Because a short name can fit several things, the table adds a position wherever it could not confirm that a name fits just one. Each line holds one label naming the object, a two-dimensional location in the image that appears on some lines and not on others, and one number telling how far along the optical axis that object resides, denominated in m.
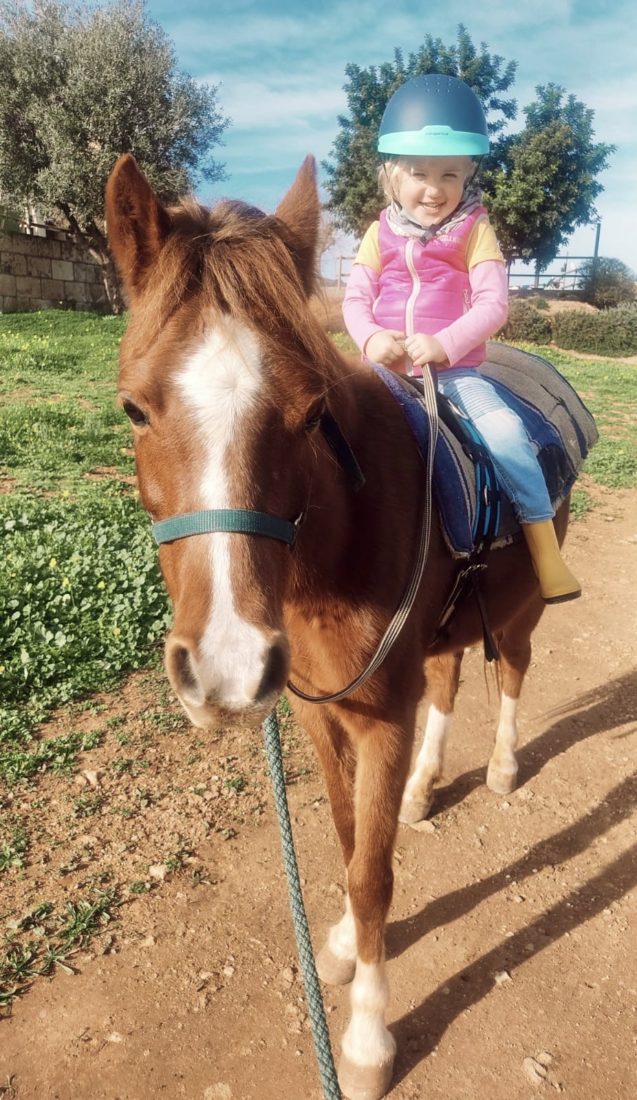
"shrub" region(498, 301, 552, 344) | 27.23
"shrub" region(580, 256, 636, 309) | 36.00
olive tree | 20.31
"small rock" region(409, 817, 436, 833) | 3.24
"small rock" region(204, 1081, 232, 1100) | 2.07
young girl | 2.48
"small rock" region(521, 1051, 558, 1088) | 2.17
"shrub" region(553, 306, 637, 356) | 26.81
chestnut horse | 1.39
